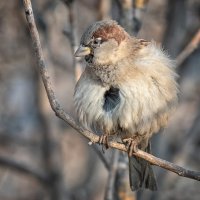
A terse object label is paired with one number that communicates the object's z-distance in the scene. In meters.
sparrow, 7.75
